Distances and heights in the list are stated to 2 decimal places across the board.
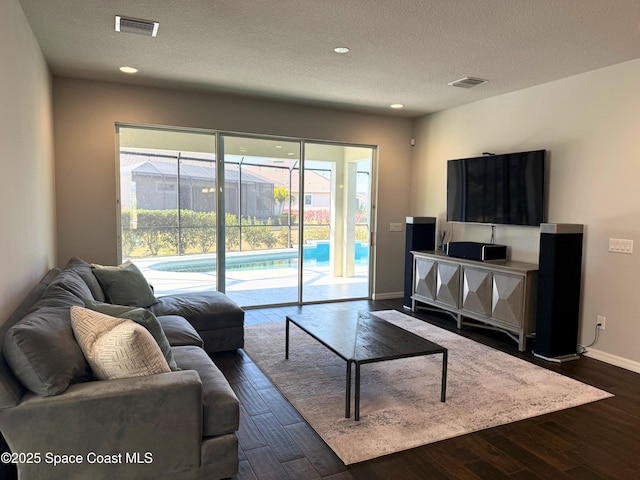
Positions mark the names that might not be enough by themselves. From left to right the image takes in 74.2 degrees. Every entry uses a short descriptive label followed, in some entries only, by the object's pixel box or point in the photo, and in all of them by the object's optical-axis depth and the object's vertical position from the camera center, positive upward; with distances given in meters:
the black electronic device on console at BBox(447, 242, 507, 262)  4.65 -0.40
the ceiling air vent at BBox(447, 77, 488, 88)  4.30 +1.38
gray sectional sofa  1.68 -0.87
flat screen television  4.40 +0.30
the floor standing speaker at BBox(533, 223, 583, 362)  3.79 -0.68
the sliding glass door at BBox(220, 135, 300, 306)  5.41 -0.09
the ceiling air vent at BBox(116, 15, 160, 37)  3.04 +1.37
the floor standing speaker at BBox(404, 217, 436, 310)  5.65 -0.33
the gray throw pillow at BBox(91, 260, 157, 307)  3.52 -0.63
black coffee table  2.72 -0.91
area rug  2.56 -1.31
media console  4.11 -0.83
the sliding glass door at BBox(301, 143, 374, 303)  5.87 -0.11
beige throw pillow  1.86 -0.61
